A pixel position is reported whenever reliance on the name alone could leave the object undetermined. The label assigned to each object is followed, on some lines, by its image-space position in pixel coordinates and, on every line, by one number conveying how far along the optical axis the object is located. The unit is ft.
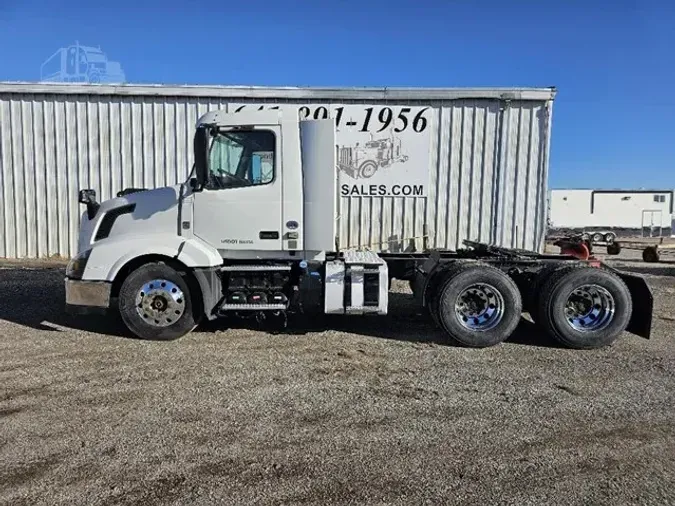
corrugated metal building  37.76
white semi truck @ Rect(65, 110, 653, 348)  19.76
